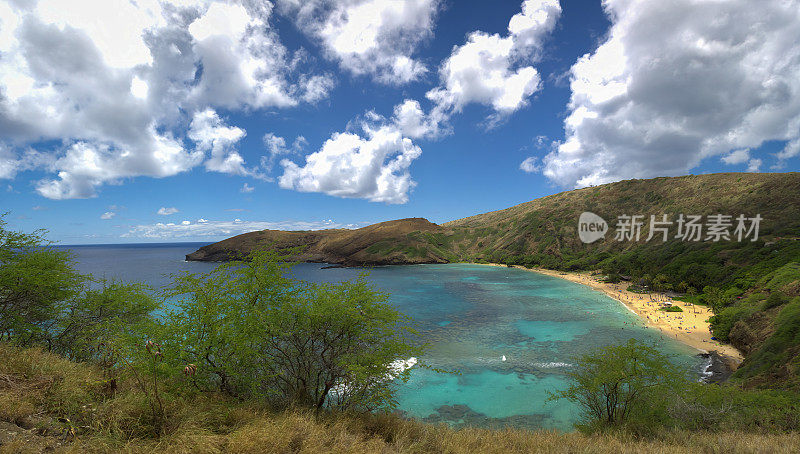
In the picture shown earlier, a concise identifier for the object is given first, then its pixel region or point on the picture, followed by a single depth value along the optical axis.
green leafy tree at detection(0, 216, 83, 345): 16.58
